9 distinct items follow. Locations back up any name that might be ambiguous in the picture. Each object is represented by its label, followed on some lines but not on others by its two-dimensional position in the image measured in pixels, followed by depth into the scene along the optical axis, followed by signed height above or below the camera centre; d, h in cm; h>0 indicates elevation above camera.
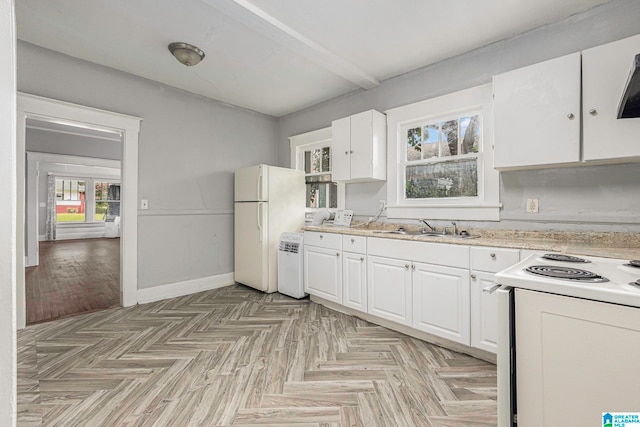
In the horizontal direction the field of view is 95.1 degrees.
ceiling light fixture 266 +151
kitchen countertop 174 -20
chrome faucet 291 -12
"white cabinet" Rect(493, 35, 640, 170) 180 +70
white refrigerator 371 -2
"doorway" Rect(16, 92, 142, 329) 255 +52
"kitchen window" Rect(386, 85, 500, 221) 264 +56
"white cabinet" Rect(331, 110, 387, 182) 318 +76
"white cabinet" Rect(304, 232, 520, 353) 208 -58
